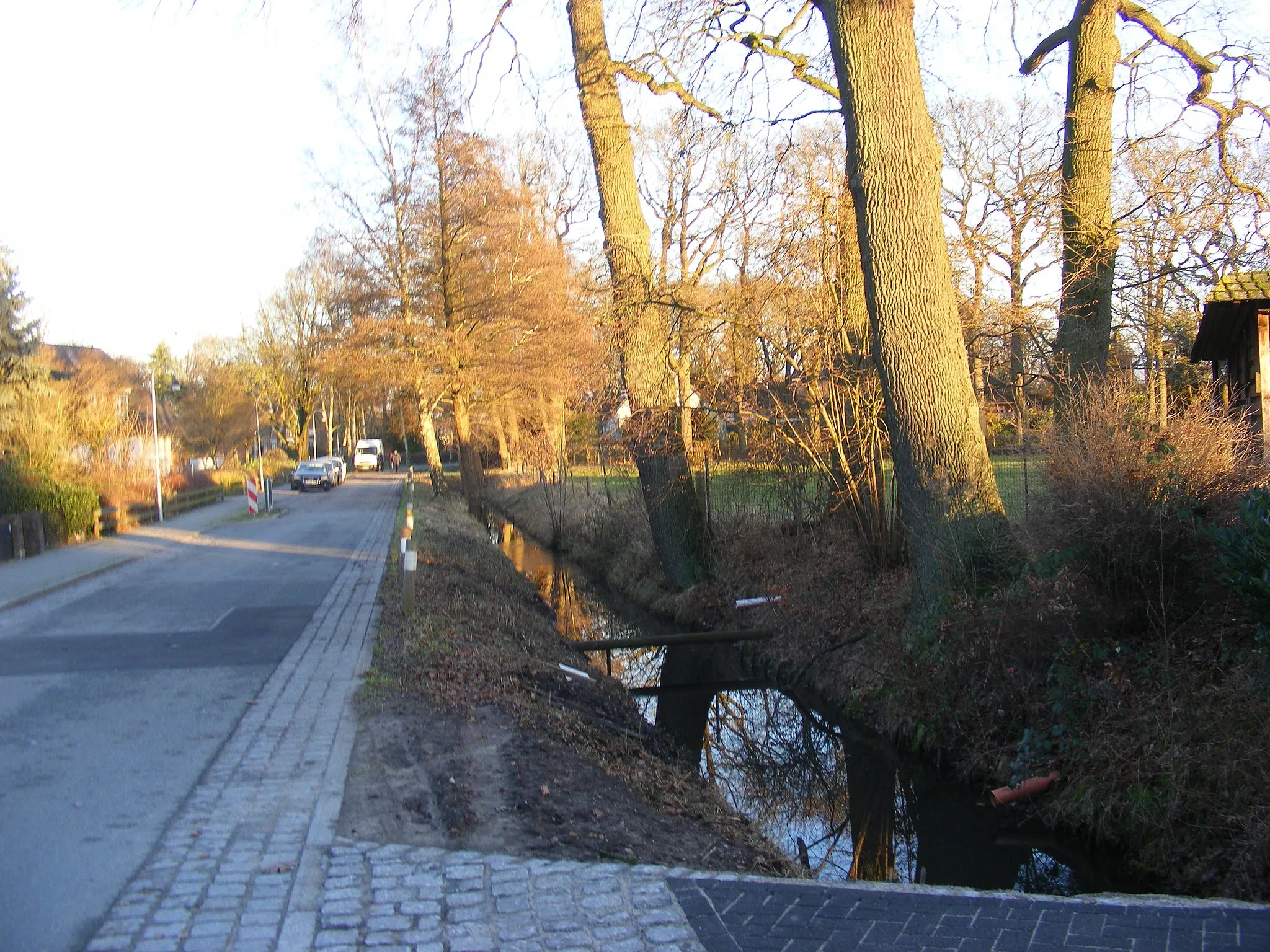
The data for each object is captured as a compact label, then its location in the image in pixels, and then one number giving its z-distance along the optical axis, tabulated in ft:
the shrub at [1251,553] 19.48
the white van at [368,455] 252.01
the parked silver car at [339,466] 178.30
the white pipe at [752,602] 45.37
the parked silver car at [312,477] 166.50
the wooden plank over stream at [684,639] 43.16
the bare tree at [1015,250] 40.37
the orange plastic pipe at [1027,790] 24.64
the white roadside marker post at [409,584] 37.99
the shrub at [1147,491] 24.64
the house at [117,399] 101.50
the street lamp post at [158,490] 100.22
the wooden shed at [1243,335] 38.55
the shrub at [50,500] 72.59
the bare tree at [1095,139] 38.17
